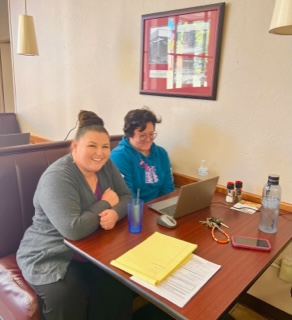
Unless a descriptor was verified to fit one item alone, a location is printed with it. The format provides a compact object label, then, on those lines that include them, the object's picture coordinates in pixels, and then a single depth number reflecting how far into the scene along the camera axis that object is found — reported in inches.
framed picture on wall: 68.5
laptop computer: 53.1
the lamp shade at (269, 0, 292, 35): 42.2
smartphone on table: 44.4
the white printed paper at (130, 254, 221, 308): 33.4
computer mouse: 50.5
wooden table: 32.7
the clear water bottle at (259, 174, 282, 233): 50.4
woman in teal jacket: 69.6
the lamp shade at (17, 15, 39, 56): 100.3
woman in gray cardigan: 47.3
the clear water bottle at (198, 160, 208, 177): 73.7
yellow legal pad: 36.4
